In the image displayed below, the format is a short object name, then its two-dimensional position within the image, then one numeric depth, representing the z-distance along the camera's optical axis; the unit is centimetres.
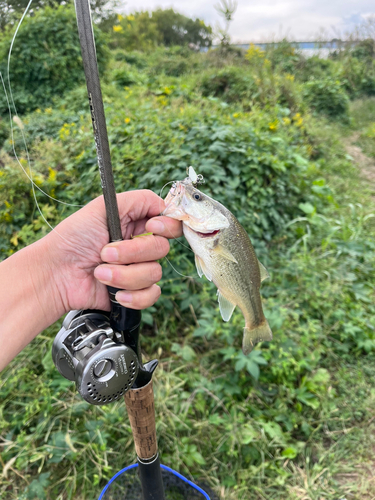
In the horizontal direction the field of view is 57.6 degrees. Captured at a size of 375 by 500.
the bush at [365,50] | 1185
